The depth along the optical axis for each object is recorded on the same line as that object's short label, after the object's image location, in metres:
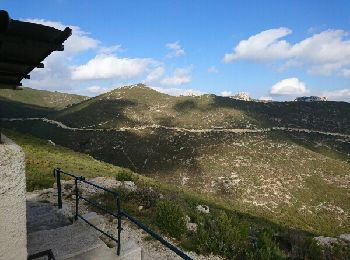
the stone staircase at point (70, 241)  7.30
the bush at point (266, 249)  10.20
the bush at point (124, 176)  20.36
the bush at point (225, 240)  10.87
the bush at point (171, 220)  11.85
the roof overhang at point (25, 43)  3.67
